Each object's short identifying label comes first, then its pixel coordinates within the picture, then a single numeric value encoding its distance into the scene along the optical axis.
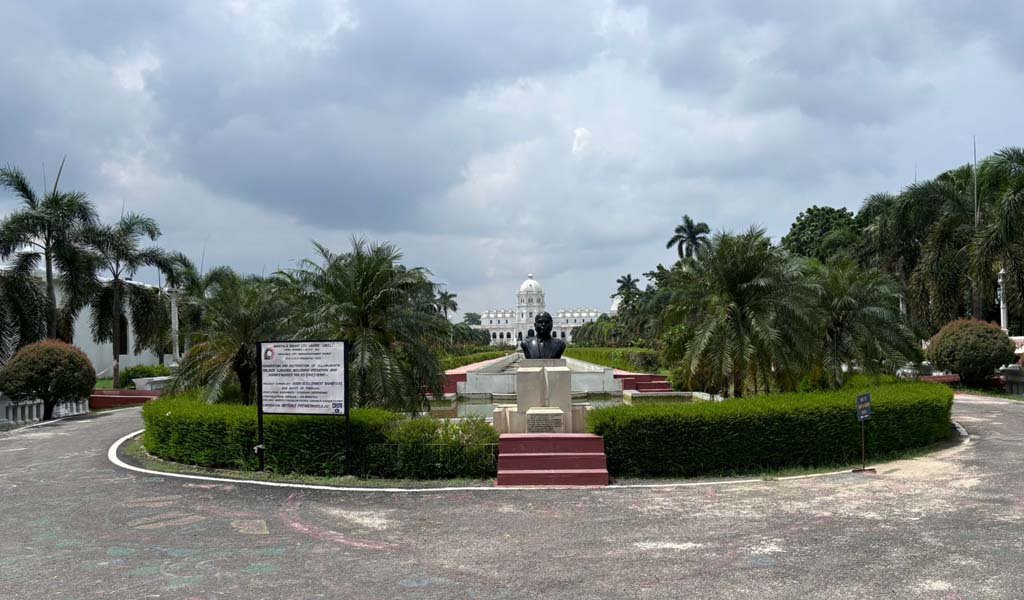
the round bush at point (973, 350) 25.25
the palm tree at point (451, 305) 81.31
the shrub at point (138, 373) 34.53
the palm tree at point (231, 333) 16.22
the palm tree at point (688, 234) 63.72
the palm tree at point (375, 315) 14.20
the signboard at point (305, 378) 11.32
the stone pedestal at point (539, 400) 12.72
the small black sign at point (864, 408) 11.20
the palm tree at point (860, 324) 17.97
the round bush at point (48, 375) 20.31
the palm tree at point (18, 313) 22.98
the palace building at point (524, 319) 181.75
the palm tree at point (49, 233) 24.30
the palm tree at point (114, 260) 28.62
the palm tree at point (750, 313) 15.61
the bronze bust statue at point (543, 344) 14.42
